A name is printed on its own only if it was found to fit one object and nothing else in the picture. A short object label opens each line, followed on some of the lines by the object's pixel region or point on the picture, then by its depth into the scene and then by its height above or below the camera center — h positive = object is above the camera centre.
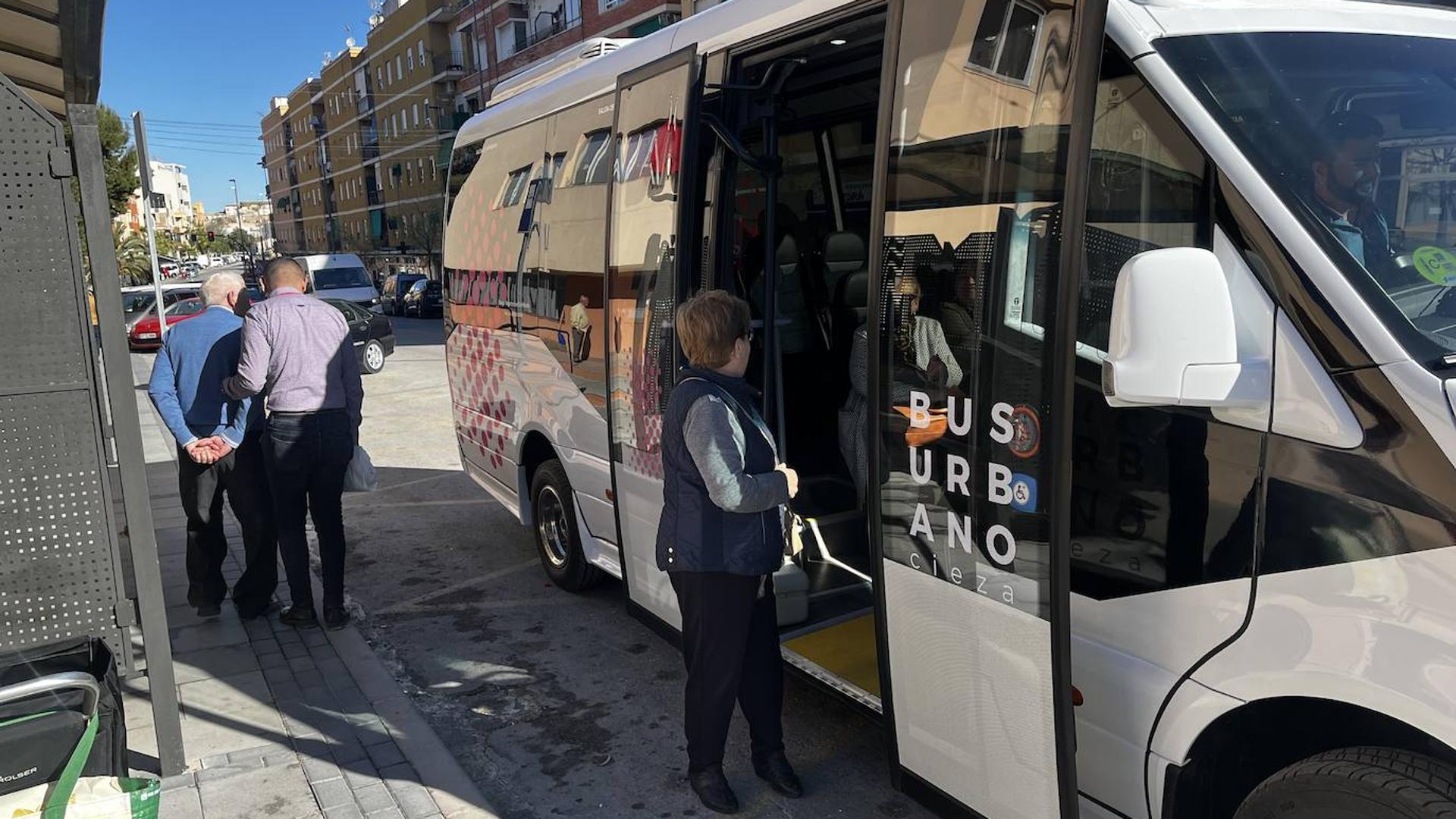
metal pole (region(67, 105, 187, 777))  3.38 -0.56
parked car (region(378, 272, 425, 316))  38.69 -0.82
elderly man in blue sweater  4.92 -0.84
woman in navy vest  3.05 -0.85
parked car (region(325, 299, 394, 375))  17.91 -1.17
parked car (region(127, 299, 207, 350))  25.89 -1.26
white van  27.72 -0.15
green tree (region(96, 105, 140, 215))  32.59 +4.21
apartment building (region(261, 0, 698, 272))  44.94 +10.03
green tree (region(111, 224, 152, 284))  42.84 +1.08
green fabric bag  2.94 -1.53
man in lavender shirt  4.84 -0.65
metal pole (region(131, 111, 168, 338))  7.32 +0.85
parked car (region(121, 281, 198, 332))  28.41 -0.46
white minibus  1.88 -0.36
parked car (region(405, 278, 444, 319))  36.09 -1.07
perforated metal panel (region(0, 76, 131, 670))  3.18 -0.44
